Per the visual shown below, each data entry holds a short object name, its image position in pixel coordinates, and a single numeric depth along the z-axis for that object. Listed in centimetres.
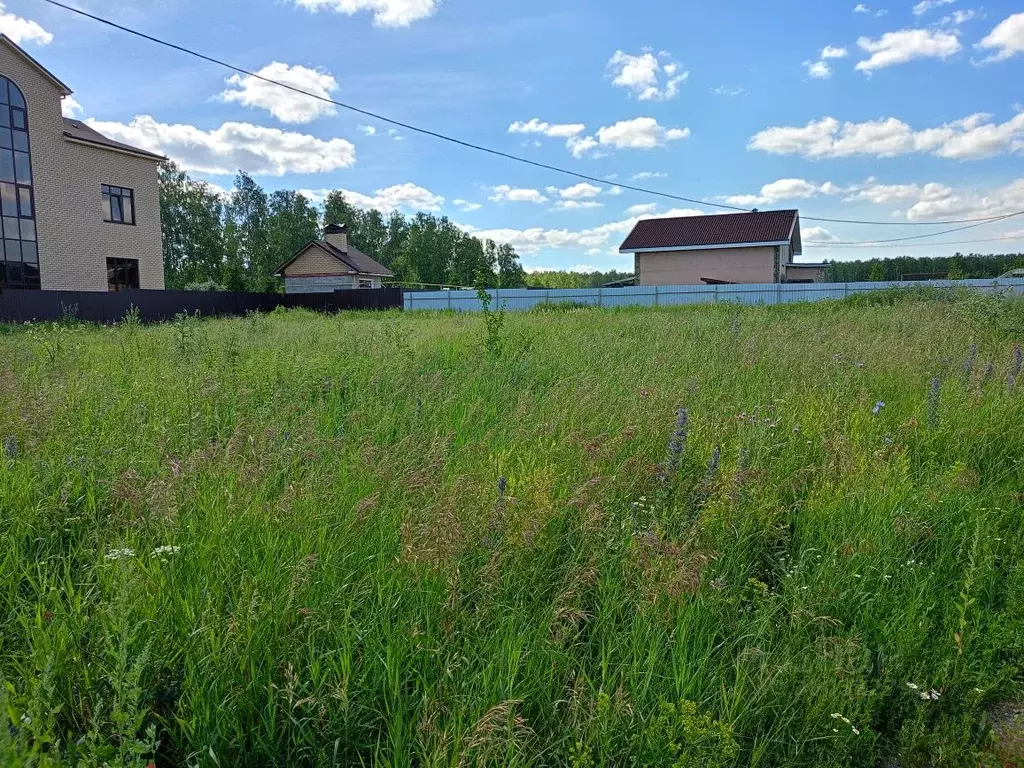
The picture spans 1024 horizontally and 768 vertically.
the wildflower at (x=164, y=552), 216
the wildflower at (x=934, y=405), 412
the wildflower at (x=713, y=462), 302
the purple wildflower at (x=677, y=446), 313
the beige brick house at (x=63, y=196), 2314
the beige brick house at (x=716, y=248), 3198
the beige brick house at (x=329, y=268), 4259
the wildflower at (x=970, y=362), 543
